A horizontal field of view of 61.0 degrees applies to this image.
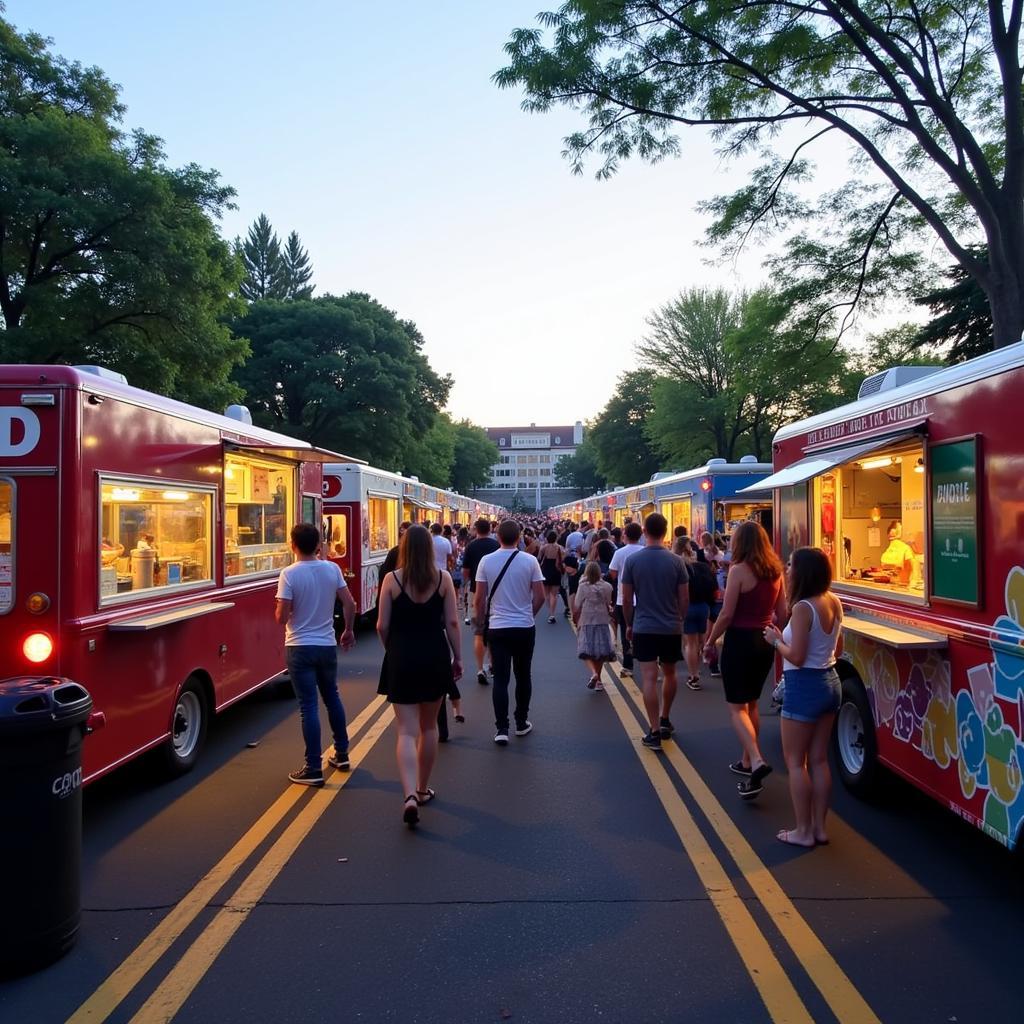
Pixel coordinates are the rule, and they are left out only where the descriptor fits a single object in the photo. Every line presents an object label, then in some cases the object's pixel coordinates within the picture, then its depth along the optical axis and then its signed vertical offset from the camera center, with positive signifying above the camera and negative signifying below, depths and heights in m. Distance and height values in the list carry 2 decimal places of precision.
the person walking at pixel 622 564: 10.48 -0.26
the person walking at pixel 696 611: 10.06 -0.79
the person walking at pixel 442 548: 11.90 -0.07
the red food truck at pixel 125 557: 4.95 -0.09
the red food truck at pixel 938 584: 4.09 -0.25
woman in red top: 5.97 -0.55
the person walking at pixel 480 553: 10.03 -0.12
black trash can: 3.60 -1.20
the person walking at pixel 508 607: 7.45 -0.55
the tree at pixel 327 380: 39.28 +7.47
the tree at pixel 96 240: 17.27 +6.40
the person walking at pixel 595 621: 9.41 -0.85
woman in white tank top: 5.05 -0.87
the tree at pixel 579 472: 103.69 +8.89
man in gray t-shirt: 7.25 -0.62
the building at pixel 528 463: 148.38 +14.31
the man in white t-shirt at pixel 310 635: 6.32 -0.67
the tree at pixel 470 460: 89.50 +8.72
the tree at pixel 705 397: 36.41 +6.17
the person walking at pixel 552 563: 16.69 -0.39
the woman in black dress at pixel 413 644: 5.46 -0.63
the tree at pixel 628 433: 51.19 +6.55
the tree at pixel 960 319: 21.83 +5.70
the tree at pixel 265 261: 71.12 +23.33
